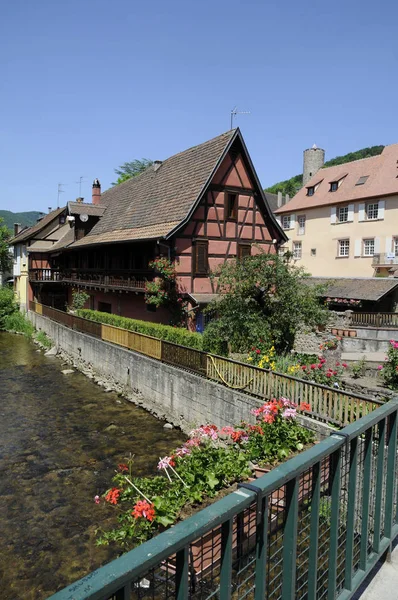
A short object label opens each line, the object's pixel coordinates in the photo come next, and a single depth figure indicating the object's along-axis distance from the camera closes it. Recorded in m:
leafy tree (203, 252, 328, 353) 13.49
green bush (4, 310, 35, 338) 32.97
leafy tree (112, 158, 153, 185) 54.41
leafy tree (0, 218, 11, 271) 49.22
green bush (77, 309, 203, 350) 14.97
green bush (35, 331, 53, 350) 27.16
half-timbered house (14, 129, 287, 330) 20.33
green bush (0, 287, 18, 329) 34.75
